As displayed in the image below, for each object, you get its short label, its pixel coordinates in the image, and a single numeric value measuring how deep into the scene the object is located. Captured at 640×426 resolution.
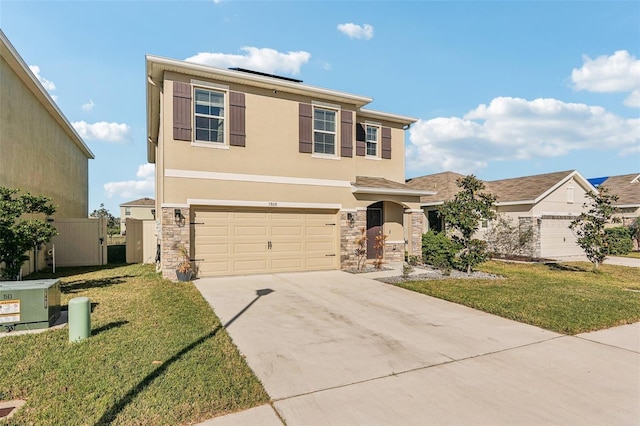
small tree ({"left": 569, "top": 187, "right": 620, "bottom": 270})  12.73
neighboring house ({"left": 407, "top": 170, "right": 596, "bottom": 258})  17.61
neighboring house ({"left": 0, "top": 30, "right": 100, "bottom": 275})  9.96
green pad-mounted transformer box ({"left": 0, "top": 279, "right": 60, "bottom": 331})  5.36
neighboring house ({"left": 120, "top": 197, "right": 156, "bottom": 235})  51.25
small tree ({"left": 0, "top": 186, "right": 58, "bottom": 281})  7.22
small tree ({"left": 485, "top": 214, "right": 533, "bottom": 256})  17.75
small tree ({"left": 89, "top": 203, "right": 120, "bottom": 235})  60.49
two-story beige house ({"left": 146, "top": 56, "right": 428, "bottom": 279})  10.09
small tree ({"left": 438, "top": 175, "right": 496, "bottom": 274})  11.37
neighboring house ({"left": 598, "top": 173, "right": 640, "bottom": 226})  22.91
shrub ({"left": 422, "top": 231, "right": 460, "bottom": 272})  12.82
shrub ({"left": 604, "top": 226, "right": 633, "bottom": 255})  19.59
